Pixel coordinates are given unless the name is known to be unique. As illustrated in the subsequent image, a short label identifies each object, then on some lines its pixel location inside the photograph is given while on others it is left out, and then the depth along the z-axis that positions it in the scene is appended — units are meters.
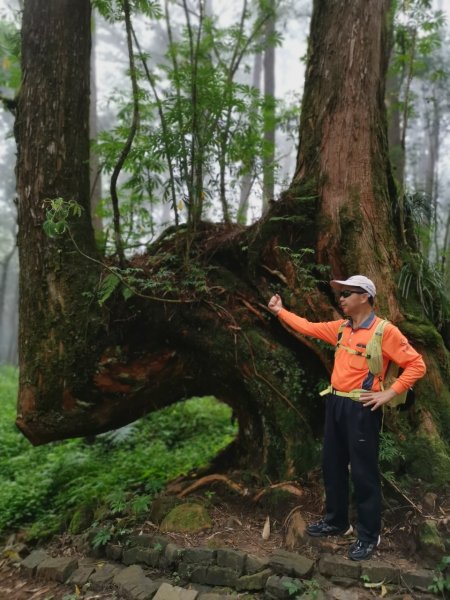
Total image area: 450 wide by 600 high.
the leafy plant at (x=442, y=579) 3.15
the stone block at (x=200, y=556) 3.74
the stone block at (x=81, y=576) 3.92
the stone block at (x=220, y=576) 3.55
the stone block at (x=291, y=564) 3.44
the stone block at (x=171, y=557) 3.86
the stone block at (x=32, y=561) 4.35
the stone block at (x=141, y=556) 3.96
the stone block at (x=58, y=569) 4.12
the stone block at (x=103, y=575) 3.81
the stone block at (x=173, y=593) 3.41
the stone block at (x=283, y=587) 3.26
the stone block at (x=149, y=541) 4.04
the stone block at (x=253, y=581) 3.45
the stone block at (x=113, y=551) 4.18
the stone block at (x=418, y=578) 3.24
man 3.53
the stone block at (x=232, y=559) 3.61
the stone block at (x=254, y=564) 3.56
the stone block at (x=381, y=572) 3.33
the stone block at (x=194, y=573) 3.65
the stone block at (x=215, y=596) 3.35
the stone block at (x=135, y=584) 3.54
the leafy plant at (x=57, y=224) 3.73
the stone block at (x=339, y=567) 3.40
